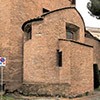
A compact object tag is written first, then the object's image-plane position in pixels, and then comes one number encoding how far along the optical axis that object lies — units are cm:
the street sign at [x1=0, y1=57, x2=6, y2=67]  1650
